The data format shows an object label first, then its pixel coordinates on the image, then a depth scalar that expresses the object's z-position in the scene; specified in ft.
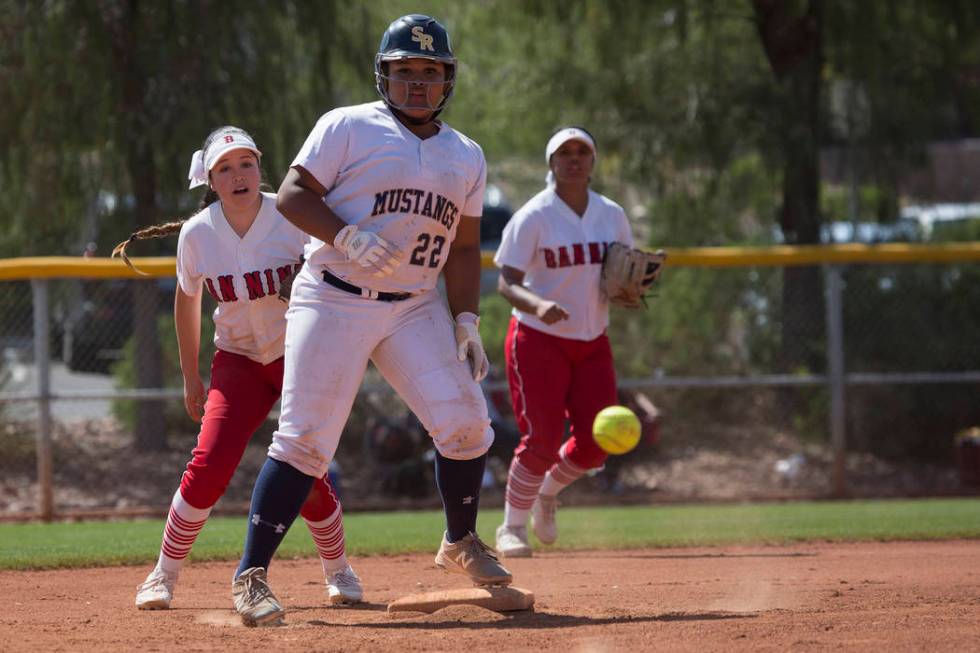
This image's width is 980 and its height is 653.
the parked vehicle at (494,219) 121.14
